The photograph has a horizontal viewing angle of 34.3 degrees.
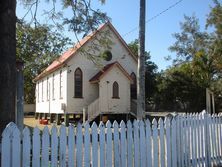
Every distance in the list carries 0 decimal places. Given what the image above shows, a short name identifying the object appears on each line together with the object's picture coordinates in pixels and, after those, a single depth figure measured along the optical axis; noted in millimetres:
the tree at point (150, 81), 42344
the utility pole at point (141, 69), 13469
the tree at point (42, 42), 10411
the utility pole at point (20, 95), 9662
